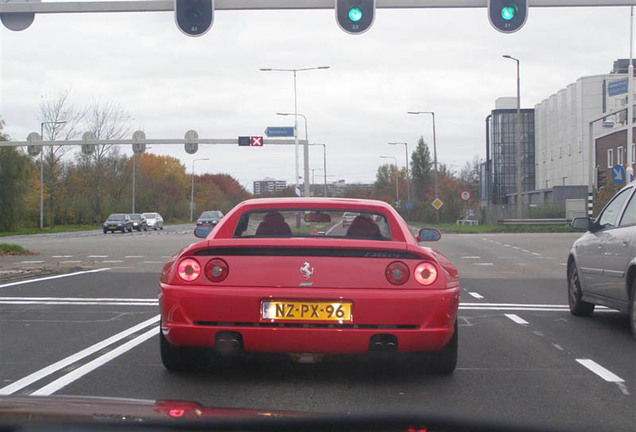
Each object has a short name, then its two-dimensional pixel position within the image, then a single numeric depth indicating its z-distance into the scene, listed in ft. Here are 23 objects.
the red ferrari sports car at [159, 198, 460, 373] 16.84
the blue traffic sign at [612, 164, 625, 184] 98.60
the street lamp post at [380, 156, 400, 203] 305.47
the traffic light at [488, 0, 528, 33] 41.78
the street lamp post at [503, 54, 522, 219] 144.36
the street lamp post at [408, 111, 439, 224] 188.69
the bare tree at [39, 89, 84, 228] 192.75
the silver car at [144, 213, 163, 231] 208.74
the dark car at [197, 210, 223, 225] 169.89
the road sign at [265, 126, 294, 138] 125.70
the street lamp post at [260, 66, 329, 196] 126.98
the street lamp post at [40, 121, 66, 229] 189.67
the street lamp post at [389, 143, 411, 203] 247.50
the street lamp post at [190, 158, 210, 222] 313.32
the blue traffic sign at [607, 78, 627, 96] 172.14
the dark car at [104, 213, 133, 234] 174.70
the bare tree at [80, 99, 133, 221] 233.96
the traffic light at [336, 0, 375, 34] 41.86
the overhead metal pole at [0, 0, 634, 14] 42.11
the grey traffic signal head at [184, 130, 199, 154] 121.49
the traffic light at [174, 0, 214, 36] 42.91
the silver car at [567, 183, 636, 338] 24.99
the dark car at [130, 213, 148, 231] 193.06
